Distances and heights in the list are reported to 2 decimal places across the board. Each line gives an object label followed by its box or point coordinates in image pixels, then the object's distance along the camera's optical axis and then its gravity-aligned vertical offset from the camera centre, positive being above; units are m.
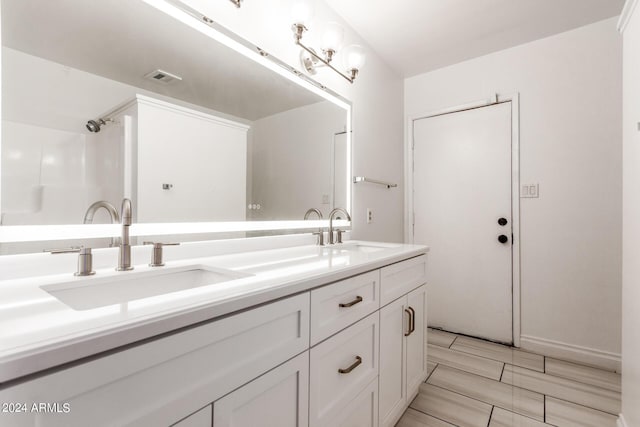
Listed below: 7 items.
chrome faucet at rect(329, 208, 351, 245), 1.82 -0.09
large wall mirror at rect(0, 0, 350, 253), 0.87 +0.34
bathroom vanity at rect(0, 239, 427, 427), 0.44 -0.25
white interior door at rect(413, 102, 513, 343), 2.39 -0.02
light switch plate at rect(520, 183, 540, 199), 2.25 +0.17
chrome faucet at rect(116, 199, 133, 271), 0.91 -0.08
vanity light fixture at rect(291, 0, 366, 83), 1.48 +0.93
